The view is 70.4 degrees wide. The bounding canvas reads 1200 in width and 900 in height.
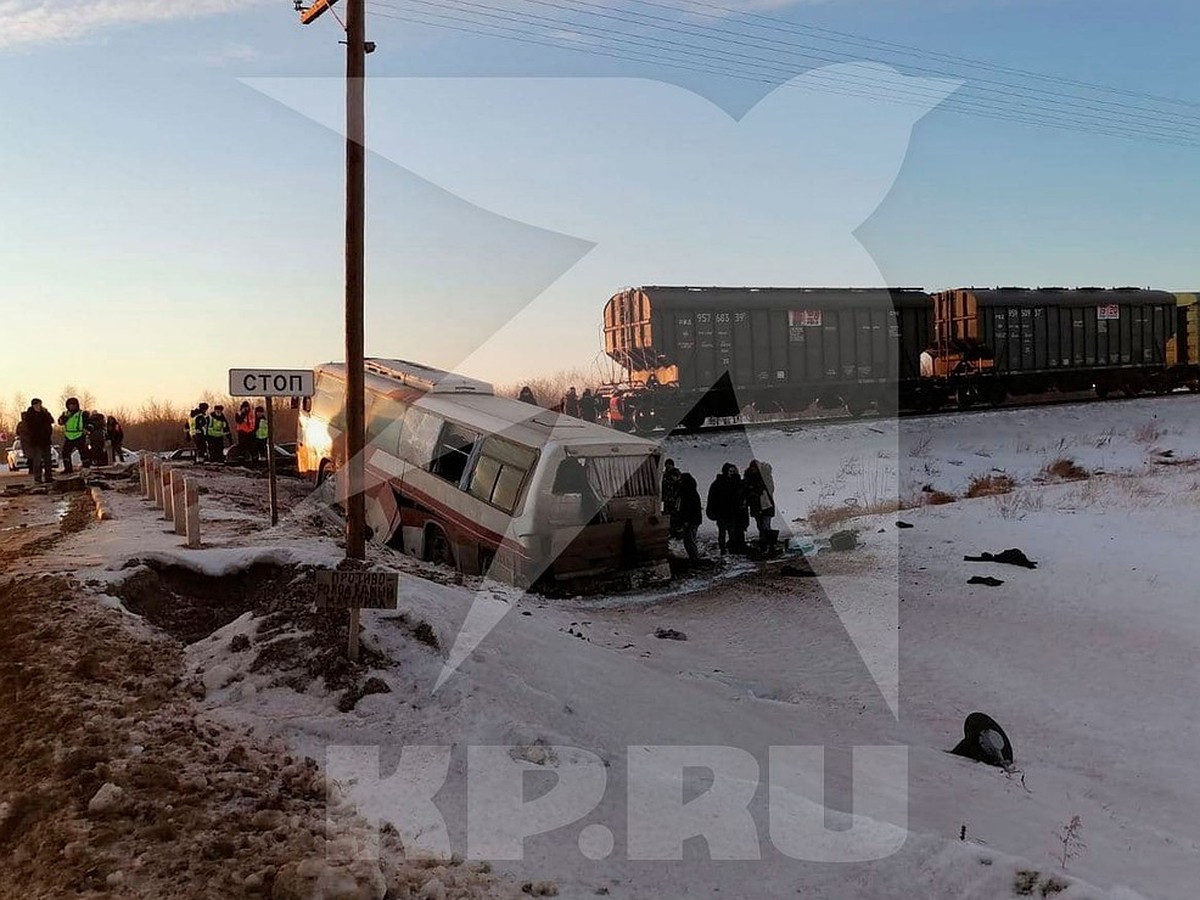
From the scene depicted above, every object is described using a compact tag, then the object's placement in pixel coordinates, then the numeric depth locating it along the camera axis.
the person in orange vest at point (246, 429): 21.41
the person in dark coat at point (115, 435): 23.09
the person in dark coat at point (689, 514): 13.46
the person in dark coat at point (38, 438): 17.11
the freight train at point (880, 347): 24.20
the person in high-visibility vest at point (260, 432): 21.53
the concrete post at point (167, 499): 11.85
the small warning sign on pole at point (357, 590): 5.63
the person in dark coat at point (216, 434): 21.52
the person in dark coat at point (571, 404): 22.08
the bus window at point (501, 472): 10.34
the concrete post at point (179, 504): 10.30
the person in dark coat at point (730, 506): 14.02
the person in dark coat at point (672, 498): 13.62
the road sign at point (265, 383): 10.62
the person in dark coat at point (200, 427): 21.64
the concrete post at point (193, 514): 9.16
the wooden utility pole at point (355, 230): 6.61
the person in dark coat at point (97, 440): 22.09
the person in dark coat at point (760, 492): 14.16
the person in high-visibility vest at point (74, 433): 18.70
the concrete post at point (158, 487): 13.81
